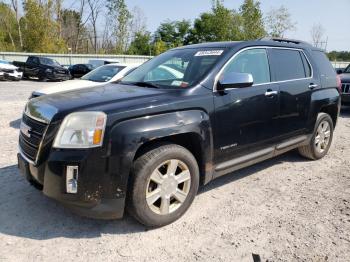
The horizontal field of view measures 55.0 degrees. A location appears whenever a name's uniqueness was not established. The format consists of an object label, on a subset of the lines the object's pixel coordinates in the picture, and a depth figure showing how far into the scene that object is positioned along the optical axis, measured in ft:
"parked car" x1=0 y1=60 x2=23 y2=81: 65.10
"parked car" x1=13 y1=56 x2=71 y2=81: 71.20
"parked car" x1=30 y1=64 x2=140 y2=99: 24.14
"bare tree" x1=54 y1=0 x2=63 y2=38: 132.87
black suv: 9.52
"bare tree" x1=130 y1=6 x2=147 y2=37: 146.49
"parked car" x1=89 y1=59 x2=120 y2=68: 86.40
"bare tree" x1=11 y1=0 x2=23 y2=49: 131.95
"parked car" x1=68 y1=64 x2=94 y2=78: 85.77
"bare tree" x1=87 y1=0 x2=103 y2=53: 161.89
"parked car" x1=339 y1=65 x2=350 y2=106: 33.32
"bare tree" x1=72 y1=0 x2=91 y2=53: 165.83
